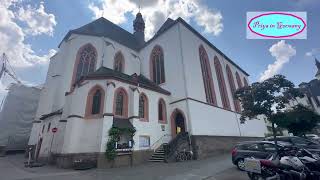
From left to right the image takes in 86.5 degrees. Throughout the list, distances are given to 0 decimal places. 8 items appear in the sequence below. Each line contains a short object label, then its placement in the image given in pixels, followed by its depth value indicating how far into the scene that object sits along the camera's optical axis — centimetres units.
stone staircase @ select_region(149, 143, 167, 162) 1513
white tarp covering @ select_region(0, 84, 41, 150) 2917
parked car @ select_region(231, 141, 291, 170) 844
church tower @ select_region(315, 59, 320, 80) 5100
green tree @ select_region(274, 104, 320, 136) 1349
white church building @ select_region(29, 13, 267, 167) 1455
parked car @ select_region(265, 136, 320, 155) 1035
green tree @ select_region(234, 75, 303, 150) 1174
